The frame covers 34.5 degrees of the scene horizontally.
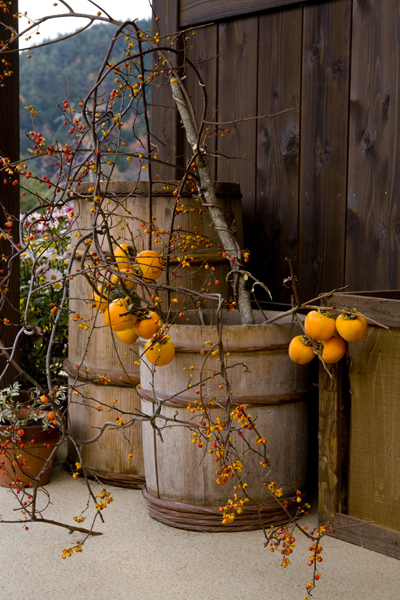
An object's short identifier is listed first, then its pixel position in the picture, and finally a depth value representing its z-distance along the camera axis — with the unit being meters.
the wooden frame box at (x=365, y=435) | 1.55
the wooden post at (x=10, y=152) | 2.35
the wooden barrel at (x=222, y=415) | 1.63
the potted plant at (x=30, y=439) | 1.95
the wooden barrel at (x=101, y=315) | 1.90
